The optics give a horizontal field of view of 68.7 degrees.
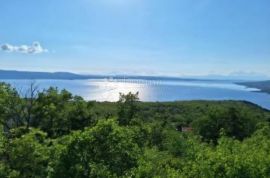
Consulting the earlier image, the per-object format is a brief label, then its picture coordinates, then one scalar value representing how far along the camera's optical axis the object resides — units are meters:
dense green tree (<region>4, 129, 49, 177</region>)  10.21
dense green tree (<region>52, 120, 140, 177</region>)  8.79
